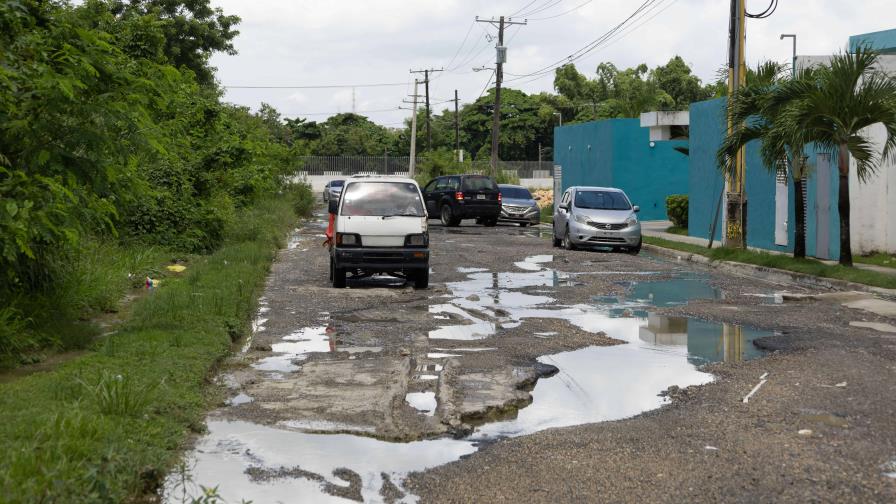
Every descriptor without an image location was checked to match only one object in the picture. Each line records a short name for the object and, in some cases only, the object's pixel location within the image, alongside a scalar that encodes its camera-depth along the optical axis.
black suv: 36.22
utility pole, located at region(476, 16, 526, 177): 51.16
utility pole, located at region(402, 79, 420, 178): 74.32
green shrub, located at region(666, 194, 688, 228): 34.38
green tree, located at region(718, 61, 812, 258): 19.45
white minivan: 16.31
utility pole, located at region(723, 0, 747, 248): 23.39
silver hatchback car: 25.28
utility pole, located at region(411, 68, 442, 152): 80.66
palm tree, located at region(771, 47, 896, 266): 18.42
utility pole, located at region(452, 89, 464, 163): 66.90
